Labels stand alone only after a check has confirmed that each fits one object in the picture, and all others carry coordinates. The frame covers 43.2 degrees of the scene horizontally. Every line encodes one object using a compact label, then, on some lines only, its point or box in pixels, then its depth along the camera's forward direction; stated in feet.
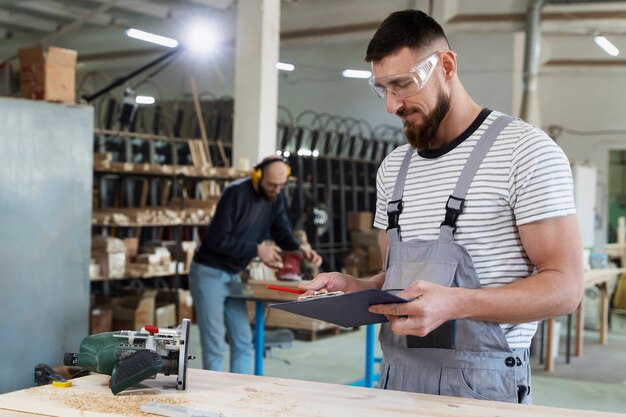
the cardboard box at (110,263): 20.26
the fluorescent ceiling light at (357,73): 31.91
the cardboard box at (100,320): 20.07
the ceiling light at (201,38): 23.09
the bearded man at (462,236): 5.31
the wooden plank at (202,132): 25.19
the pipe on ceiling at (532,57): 29.91
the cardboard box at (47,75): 14.74
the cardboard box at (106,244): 20.32
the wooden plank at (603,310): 24.14
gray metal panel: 13.80
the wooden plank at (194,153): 26.38
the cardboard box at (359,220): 33.37
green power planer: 5.68
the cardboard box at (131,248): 22.03
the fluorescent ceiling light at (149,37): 26.25
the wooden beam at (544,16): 29.17
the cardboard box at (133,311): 21.33
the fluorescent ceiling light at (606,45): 31.68
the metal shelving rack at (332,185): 31.22
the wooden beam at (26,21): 38.01
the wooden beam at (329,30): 31.58
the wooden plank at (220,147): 26.17
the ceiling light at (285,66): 32.44
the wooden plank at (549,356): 20.47
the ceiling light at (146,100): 35.55
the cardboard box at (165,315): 22.40
